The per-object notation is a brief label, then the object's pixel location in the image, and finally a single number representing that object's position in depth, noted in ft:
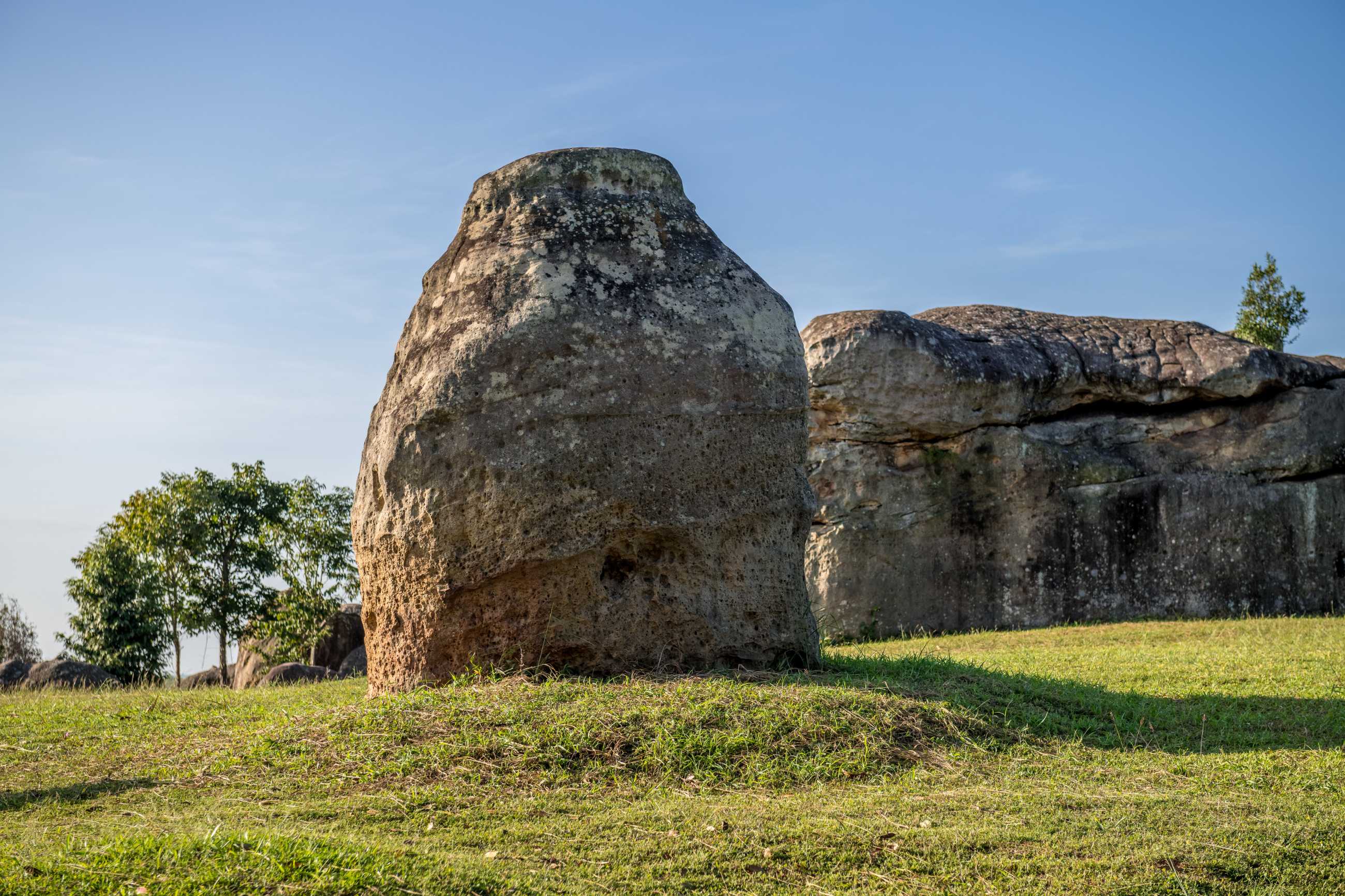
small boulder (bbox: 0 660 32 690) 50.52
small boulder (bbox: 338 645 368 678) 56.14
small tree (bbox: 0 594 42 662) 79.10
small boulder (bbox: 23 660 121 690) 46.96
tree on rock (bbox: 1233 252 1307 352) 103.60
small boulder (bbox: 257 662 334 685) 49.24
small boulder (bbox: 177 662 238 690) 67.10
